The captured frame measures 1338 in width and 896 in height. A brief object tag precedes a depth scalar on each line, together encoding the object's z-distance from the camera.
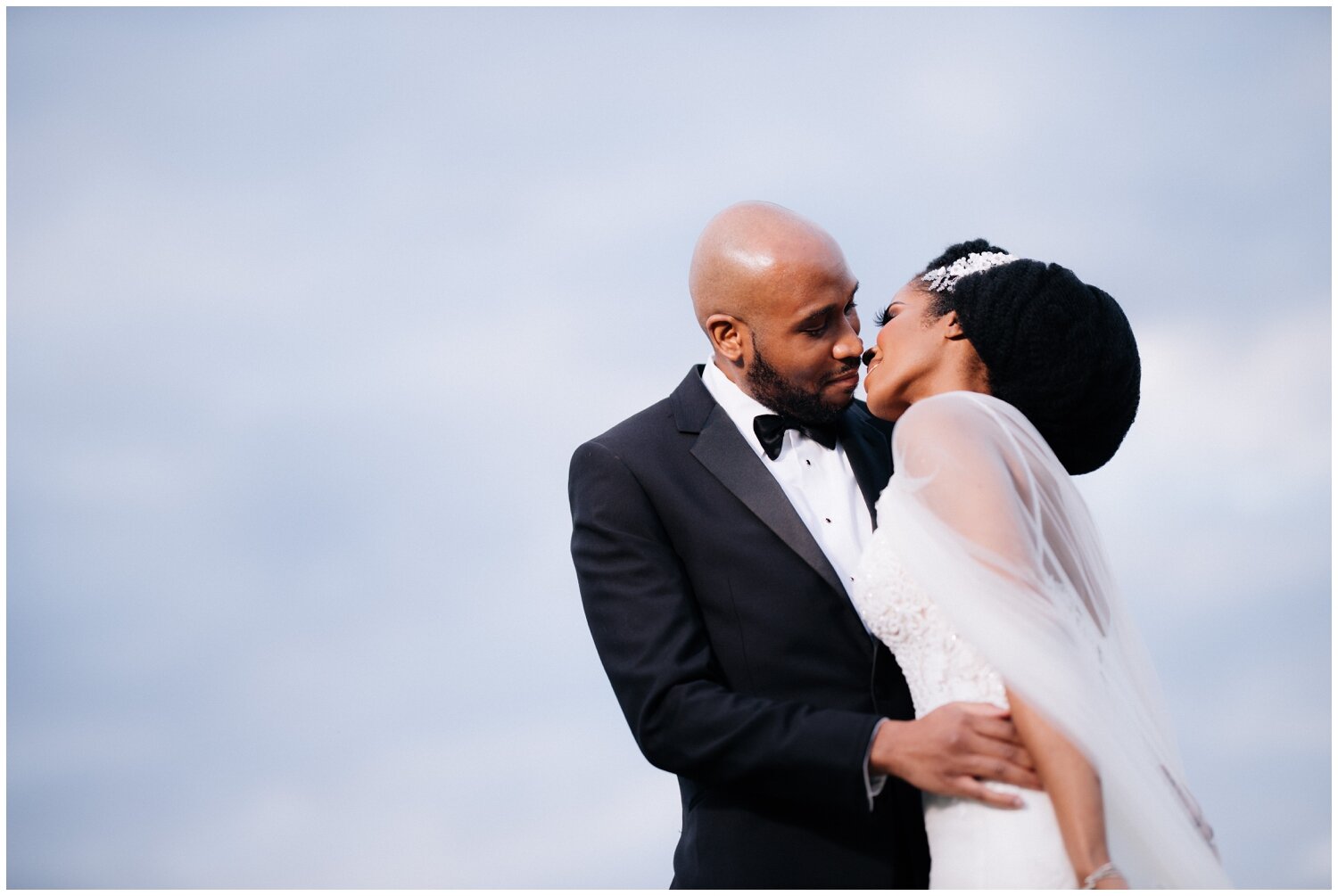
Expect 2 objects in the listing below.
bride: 3.29
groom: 3.46
